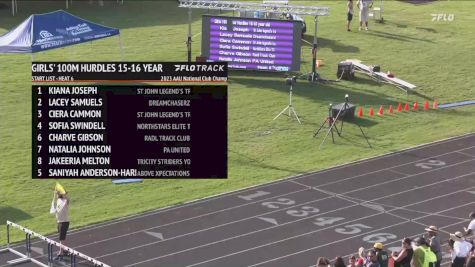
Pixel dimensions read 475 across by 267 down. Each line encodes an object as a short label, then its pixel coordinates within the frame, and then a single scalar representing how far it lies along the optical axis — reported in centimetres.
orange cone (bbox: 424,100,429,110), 3475
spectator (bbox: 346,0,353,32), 4459
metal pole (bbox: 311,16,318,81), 3634
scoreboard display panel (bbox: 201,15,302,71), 3709
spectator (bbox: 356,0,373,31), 4453
